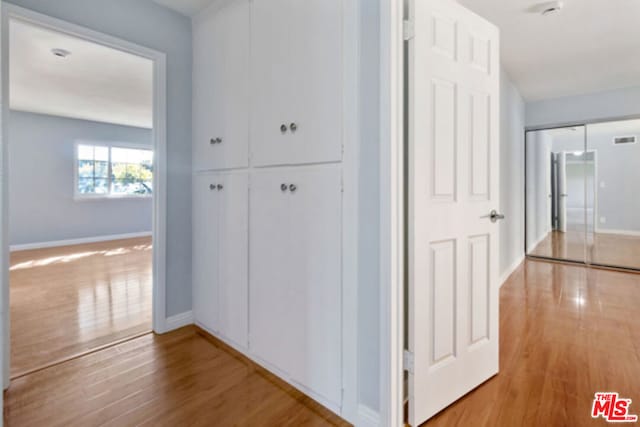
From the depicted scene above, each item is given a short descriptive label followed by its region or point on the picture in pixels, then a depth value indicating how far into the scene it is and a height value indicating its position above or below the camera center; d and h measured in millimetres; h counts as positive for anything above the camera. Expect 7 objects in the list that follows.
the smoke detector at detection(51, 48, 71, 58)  3169 +1621
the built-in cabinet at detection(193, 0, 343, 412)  1554 +152
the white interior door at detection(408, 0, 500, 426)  1430 +22
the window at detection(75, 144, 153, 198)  6262 +831
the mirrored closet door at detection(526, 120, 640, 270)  4465 +264
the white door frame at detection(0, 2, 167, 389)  2018 +433
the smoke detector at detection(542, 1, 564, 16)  2320 +1509
